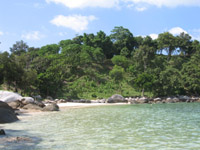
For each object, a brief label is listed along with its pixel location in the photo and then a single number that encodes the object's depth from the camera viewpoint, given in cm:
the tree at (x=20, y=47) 7808
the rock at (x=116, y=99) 4369
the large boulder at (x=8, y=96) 2702
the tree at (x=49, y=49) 7219
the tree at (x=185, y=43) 8375
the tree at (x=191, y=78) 5400
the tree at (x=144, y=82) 4975
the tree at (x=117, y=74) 5532
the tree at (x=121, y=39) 8569
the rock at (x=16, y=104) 2585
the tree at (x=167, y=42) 8075
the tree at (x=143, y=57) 6606
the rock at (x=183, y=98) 5041
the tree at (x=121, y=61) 6969
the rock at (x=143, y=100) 4397
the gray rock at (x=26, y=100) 2742
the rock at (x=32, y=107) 2588
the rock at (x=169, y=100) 4753
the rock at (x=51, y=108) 2633
